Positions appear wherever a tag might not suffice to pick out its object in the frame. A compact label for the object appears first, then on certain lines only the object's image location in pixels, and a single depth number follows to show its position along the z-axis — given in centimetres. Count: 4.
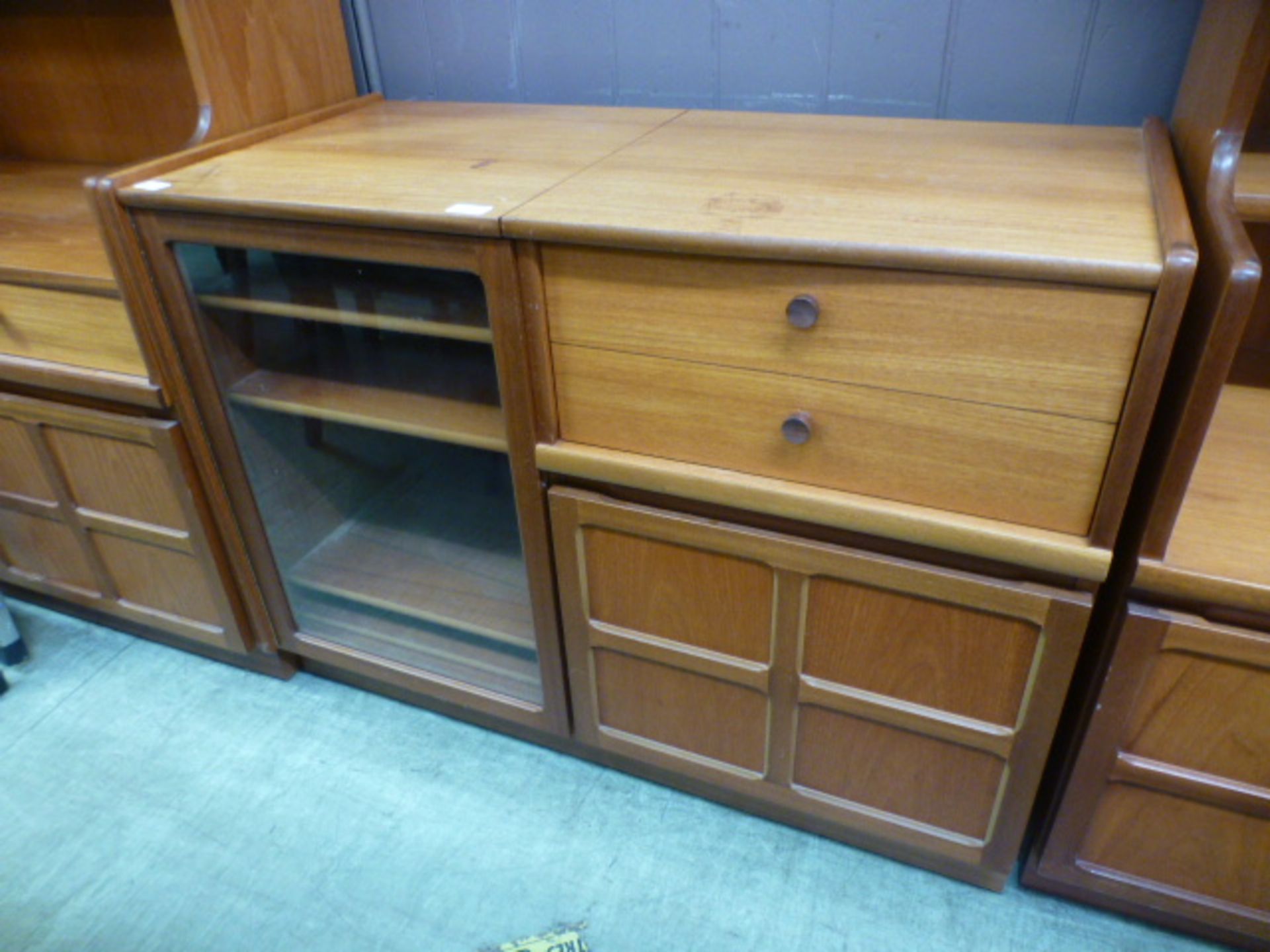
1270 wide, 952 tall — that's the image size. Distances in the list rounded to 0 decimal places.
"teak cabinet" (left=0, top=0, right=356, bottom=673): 124
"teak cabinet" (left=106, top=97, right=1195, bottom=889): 81
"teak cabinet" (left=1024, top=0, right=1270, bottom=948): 78
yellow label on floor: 114
